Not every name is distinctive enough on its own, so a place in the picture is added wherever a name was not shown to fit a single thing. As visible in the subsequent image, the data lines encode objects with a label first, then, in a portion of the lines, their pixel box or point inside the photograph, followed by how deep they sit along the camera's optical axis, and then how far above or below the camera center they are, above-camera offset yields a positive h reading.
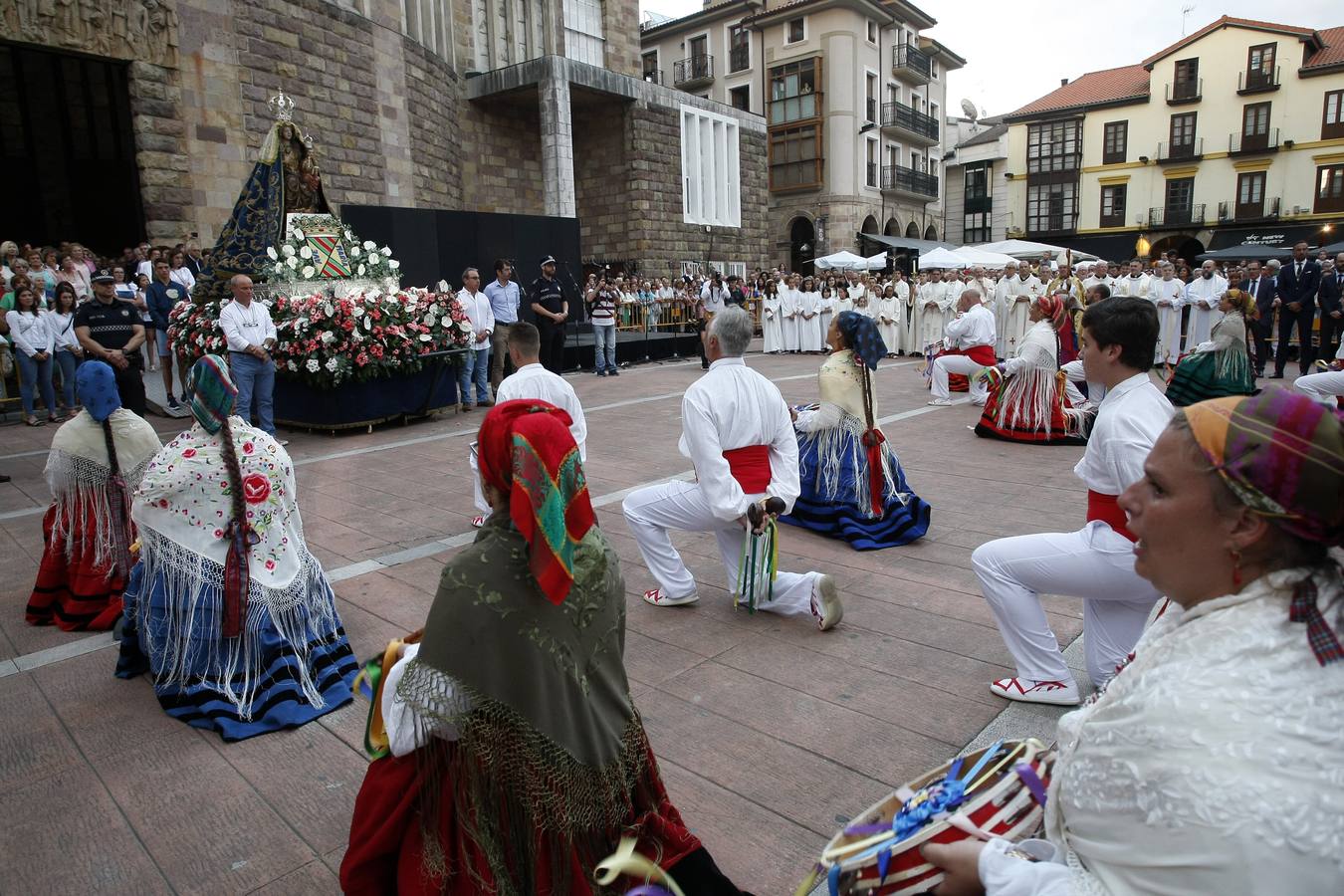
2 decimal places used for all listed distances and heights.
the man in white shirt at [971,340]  9.72 -0.54
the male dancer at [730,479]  3.84 -0.84
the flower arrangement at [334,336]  8.79 -0.20
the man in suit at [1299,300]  13.14 -0.24
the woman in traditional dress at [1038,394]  8.12 -0.99
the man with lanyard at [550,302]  12.30 +0.12
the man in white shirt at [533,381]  5.04 -0.44
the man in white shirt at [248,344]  8.14 -0.25
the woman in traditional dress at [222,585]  3.23 -1.06
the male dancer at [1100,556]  2.92 -0.96
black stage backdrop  13.52 +1.33
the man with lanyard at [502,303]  11.47 +0.12
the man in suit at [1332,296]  12.47 -0.18
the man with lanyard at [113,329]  8.00 -0.04
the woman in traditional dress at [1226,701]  1.11 -0.59
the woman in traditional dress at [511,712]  1.84 -0.92
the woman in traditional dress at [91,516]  4.07 -0.96
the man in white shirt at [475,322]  10.62 -0.12
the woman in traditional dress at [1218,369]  5.61 -0.58
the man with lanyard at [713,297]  17.09 +0.16
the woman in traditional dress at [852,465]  5.28 -1.10
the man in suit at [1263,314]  13.66 -0.46
